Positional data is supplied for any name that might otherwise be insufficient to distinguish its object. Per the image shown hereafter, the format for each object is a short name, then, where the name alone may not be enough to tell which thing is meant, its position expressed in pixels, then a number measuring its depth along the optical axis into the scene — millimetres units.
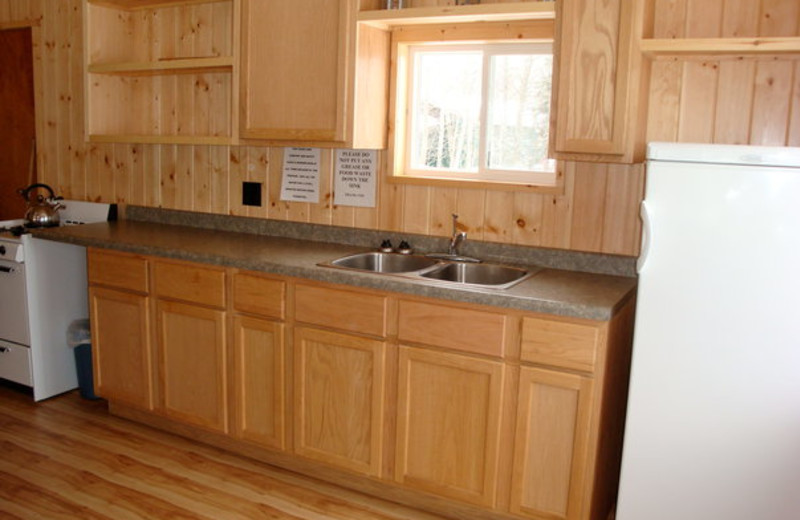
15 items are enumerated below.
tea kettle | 3803
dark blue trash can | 3662
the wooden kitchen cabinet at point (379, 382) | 2418
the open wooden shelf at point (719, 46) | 2240
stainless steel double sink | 2922
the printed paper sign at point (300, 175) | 3467
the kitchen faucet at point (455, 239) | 3037
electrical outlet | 3648
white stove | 3605
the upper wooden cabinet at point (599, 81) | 2428
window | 3006
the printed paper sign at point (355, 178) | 3314
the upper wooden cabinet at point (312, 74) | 2953
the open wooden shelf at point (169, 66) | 3348
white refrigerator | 2059
